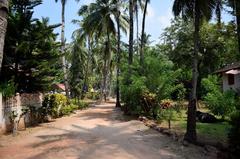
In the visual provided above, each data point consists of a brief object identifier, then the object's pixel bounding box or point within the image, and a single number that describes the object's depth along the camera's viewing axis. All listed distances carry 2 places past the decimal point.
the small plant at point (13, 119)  7.38
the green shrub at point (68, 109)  11.55
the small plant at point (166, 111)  8.51
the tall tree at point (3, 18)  3.50
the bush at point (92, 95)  31.46
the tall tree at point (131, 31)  13.63
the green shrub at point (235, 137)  4.99
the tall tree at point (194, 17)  6.41
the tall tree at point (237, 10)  7.19
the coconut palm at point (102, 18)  18.01
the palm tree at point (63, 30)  15.17
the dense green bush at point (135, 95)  9.99
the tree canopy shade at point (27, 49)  8.53
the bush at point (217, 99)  9.72
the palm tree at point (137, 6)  15.91
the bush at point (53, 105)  10.07
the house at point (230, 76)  13.99
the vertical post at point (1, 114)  7.05
